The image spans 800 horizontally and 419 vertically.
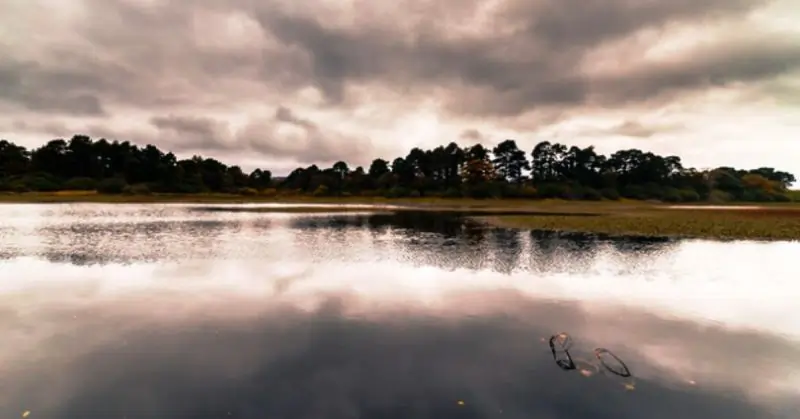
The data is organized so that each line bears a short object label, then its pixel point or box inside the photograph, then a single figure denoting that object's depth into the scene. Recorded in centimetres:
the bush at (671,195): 16025
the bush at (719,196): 16875
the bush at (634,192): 16188
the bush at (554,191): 15825
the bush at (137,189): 15062
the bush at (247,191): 18512
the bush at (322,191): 18011
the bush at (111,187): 15138
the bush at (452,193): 16318
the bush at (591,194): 15712
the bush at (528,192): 15762
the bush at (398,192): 16950
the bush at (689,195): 16362
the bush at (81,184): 16162
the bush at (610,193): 15838
